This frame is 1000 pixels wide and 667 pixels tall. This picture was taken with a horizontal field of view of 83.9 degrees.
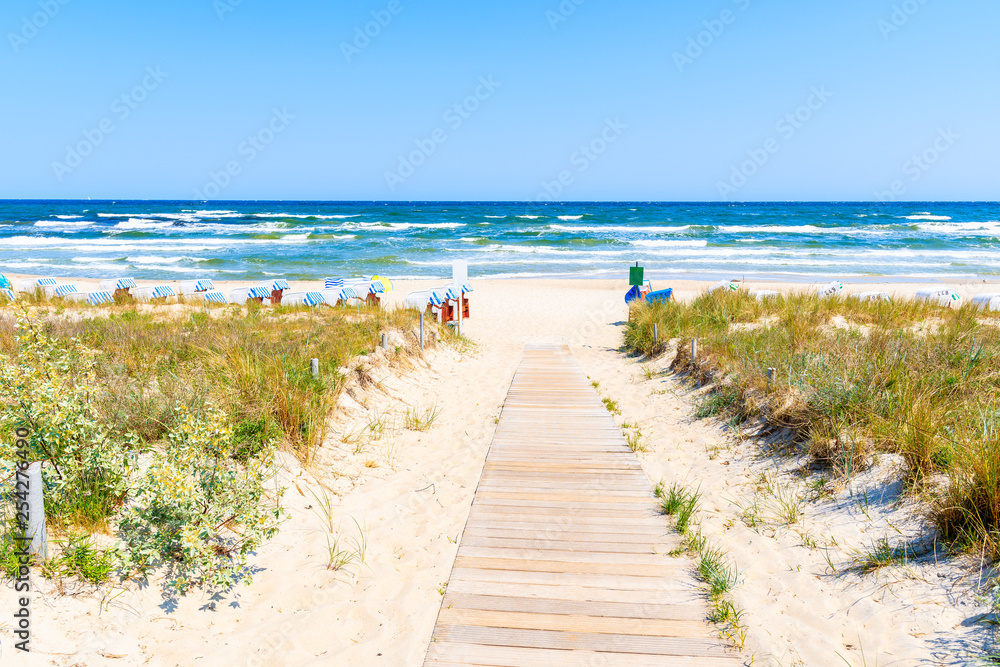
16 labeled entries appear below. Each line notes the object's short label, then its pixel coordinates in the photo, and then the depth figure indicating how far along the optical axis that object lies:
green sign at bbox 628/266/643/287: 14.38
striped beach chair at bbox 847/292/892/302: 10.65
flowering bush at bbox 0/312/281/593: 3.20
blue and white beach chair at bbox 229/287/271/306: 13.85
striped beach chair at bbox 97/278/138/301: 14.01
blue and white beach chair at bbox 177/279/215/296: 14.82
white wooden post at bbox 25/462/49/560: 2.87
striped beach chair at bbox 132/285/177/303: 13.92
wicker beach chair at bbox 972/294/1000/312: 10.71
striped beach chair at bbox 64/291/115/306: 12.69
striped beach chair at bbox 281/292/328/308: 12.83
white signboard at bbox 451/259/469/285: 12.31
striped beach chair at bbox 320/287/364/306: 12.96
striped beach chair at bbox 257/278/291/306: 13.97
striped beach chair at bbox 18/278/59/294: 14.07
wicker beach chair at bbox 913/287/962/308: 11.82
